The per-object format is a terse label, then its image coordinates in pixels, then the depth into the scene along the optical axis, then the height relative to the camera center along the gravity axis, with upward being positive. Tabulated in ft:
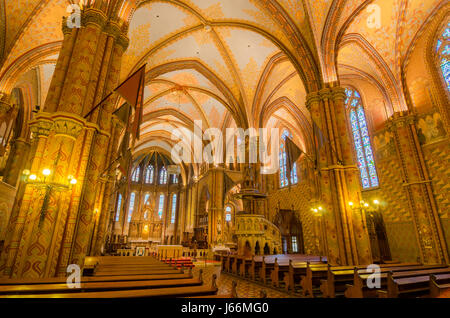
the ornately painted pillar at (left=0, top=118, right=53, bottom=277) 13.26 +1.29
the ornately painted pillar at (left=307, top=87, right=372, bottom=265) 24.61 +6.14
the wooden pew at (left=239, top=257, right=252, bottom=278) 27.99 -3.01
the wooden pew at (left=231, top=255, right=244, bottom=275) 30.43 -2.94
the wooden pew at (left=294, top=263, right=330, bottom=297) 17.43 -2.81
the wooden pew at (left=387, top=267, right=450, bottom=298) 11.91 -2.22
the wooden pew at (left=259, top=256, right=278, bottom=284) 23.50 -2.90
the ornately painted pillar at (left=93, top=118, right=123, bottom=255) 34.77 +7.06
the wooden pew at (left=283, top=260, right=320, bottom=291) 19.43 -2.77
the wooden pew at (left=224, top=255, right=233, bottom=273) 33.12 -3.16
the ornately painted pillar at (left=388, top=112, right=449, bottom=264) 32.50 +7.29
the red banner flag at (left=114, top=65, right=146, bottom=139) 17.80 +10.81
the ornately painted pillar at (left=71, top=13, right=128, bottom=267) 17.10 +9.07
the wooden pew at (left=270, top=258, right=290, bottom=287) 21.52 -2.85
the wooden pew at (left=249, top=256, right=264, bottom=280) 25.94 -3.00
